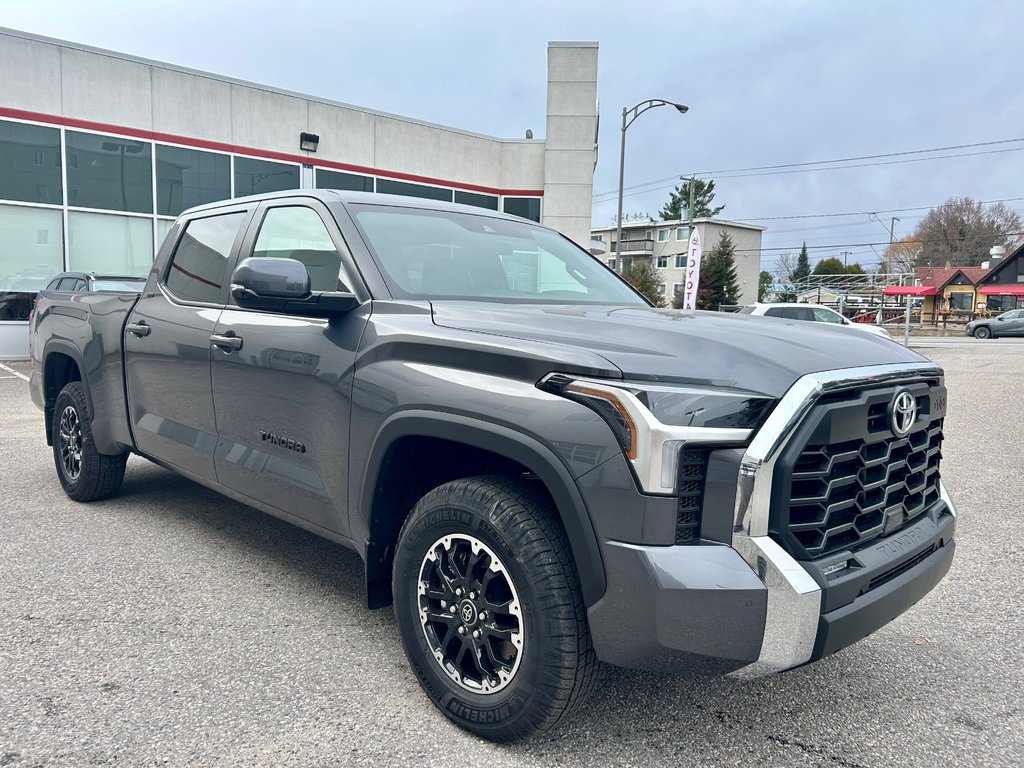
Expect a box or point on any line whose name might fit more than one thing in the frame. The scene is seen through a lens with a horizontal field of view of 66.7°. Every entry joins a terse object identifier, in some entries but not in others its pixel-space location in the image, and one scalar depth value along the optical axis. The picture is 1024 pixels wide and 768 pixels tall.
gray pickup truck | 2.06
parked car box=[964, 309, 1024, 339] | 38.67
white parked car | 18.19
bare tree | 79.25
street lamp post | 21.58
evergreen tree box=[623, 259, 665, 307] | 41.49
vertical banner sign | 15.83
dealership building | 14.69
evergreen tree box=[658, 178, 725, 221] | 83.94
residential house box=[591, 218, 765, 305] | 72.06
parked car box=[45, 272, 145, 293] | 10.27
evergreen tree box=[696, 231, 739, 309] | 52.31
